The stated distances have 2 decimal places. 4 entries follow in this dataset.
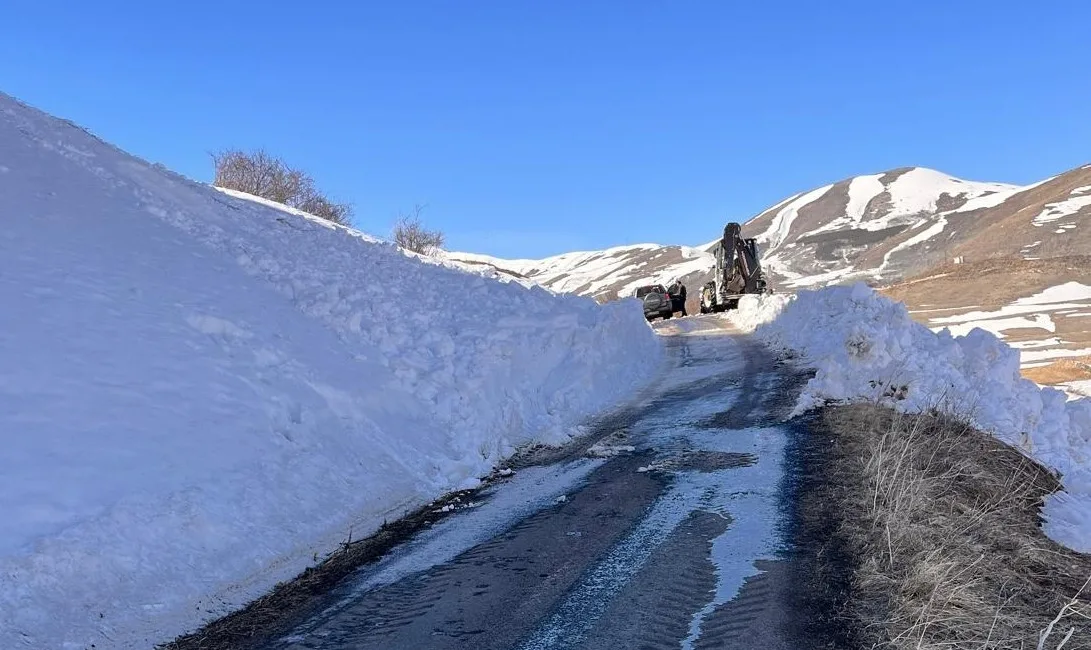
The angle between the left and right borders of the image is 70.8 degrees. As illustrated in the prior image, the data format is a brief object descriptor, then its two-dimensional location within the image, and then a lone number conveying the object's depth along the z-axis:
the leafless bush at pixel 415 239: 40.28
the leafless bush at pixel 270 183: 34.50
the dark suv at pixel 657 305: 35.50
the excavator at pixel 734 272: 34.12
